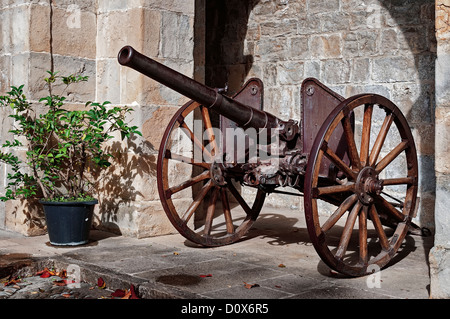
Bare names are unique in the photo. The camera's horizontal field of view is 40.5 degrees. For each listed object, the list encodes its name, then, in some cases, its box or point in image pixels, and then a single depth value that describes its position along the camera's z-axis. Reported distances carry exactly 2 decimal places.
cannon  3.69
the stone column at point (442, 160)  3.15
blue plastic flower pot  4.61
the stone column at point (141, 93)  5.15
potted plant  4.65
